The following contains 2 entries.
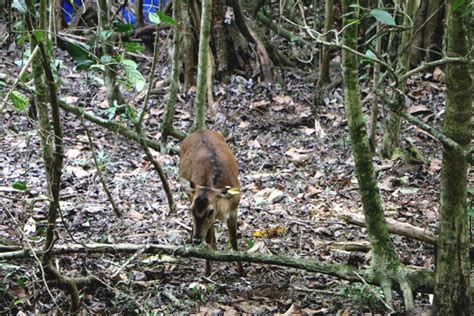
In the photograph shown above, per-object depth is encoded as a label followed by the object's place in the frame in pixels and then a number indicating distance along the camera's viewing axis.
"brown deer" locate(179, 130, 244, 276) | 13.07
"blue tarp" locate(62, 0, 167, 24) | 31.13
